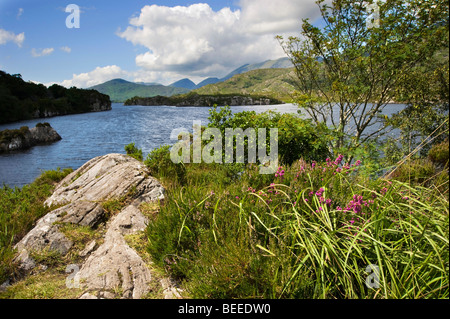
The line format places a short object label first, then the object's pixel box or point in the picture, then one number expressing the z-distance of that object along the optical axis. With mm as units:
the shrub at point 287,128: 6453
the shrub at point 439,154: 4223
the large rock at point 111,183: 5773
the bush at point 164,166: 6906
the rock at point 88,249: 3838
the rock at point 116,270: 2846
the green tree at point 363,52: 6539
